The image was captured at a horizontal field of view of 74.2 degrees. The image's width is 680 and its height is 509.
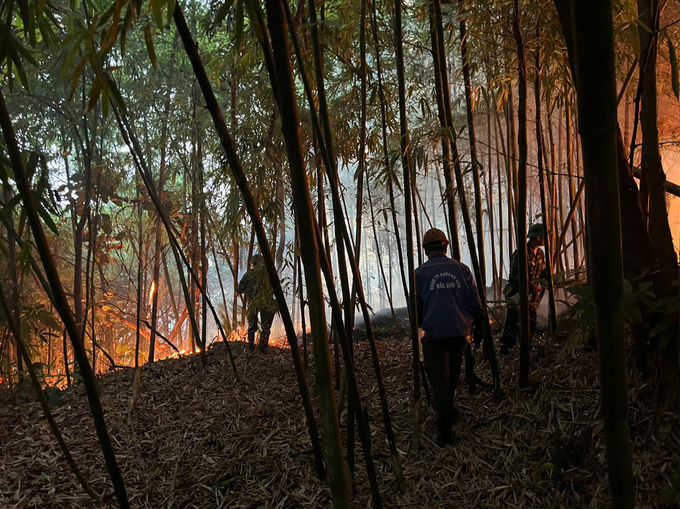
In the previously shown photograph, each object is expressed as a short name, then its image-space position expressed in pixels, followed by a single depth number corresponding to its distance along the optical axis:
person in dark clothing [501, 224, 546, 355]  2.80
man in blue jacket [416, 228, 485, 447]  2.13
